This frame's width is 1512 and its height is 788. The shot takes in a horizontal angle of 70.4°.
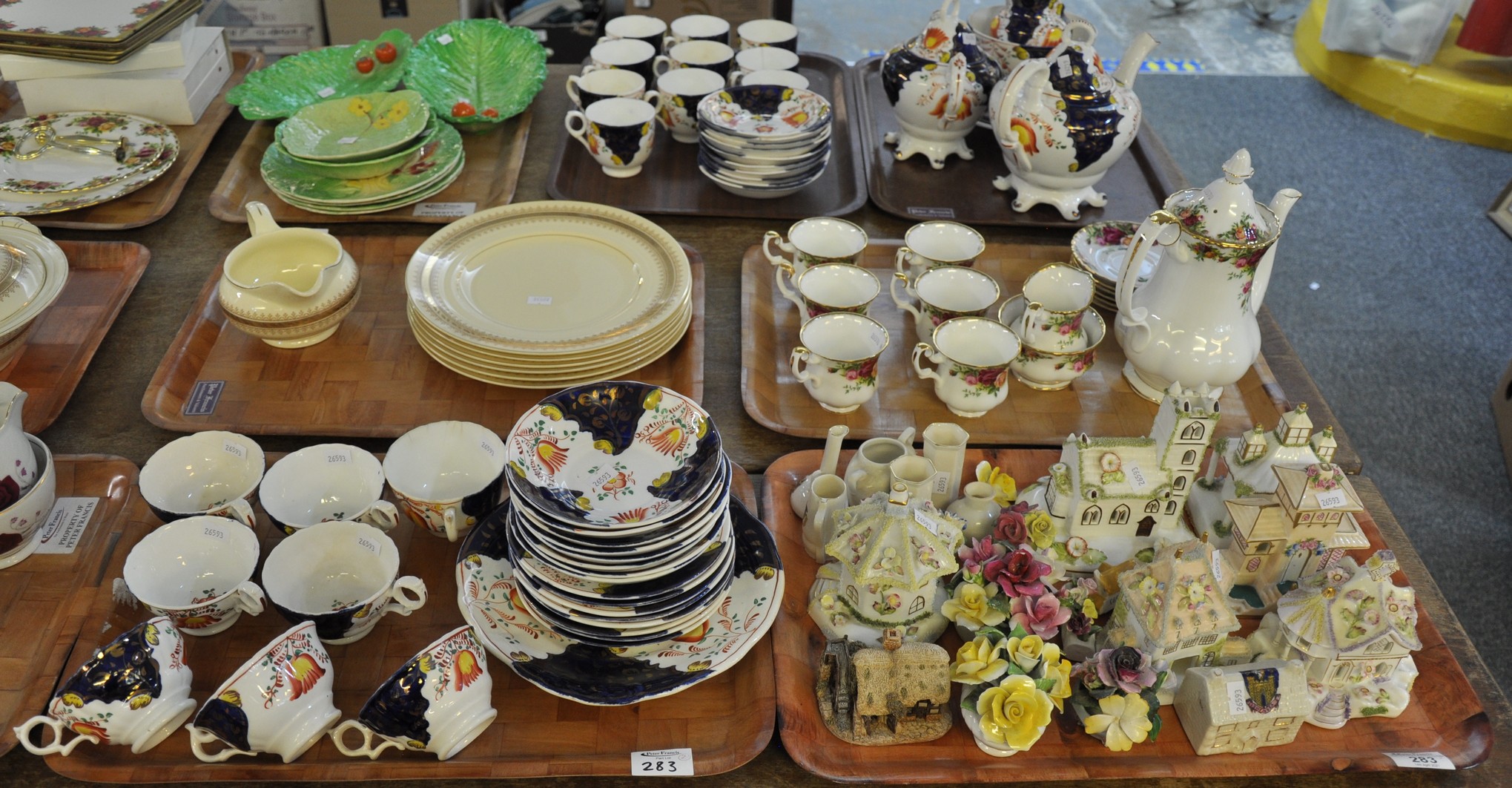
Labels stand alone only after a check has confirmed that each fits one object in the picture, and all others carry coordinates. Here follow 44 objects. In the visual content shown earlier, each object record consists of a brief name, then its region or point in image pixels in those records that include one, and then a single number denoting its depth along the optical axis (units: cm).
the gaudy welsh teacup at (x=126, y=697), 97
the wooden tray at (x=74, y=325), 141
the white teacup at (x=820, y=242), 159
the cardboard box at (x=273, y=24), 293
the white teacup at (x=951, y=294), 150
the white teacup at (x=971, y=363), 139
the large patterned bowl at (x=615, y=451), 107
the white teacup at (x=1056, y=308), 142
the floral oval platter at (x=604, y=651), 104
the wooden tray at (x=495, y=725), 99
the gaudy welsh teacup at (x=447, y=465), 122
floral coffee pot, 129
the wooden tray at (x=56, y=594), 106
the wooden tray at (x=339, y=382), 138
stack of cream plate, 143
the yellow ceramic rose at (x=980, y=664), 103
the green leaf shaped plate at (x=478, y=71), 200
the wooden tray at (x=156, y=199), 172
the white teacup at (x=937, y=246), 159
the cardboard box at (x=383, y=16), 282
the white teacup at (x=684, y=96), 193
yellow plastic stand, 325
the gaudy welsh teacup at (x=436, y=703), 97
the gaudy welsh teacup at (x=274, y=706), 95
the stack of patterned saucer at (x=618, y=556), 100
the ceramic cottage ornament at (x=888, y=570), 106
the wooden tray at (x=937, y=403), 142
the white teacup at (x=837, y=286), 151
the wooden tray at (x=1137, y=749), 102
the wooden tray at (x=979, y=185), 184
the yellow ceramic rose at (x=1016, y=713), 101
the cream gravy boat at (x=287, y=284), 144
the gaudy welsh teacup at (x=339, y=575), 109
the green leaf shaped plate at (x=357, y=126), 180
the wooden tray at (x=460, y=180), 177
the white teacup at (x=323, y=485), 123
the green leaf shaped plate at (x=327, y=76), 199
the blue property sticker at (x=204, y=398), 139
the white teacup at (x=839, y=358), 138
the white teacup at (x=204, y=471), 124
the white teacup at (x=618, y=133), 184
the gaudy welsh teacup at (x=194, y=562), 113
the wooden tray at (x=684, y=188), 183
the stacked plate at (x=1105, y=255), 158
